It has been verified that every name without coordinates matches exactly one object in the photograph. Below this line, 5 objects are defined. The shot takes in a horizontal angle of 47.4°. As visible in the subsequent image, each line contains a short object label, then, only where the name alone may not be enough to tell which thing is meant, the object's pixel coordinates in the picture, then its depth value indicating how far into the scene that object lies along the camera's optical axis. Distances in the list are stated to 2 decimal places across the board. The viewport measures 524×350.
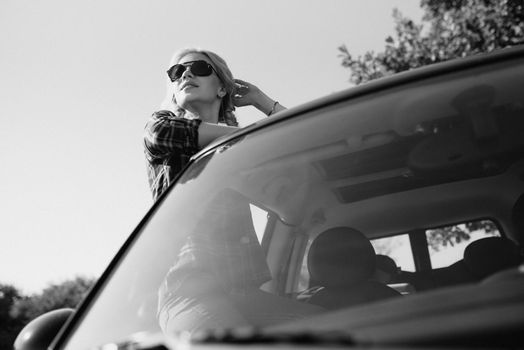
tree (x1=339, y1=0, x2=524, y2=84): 9.41
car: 0.94
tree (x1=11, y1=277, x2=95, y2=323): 49.53
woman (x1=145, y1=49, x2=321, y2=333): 1.64
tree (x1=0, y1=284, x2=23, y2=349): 36.88
